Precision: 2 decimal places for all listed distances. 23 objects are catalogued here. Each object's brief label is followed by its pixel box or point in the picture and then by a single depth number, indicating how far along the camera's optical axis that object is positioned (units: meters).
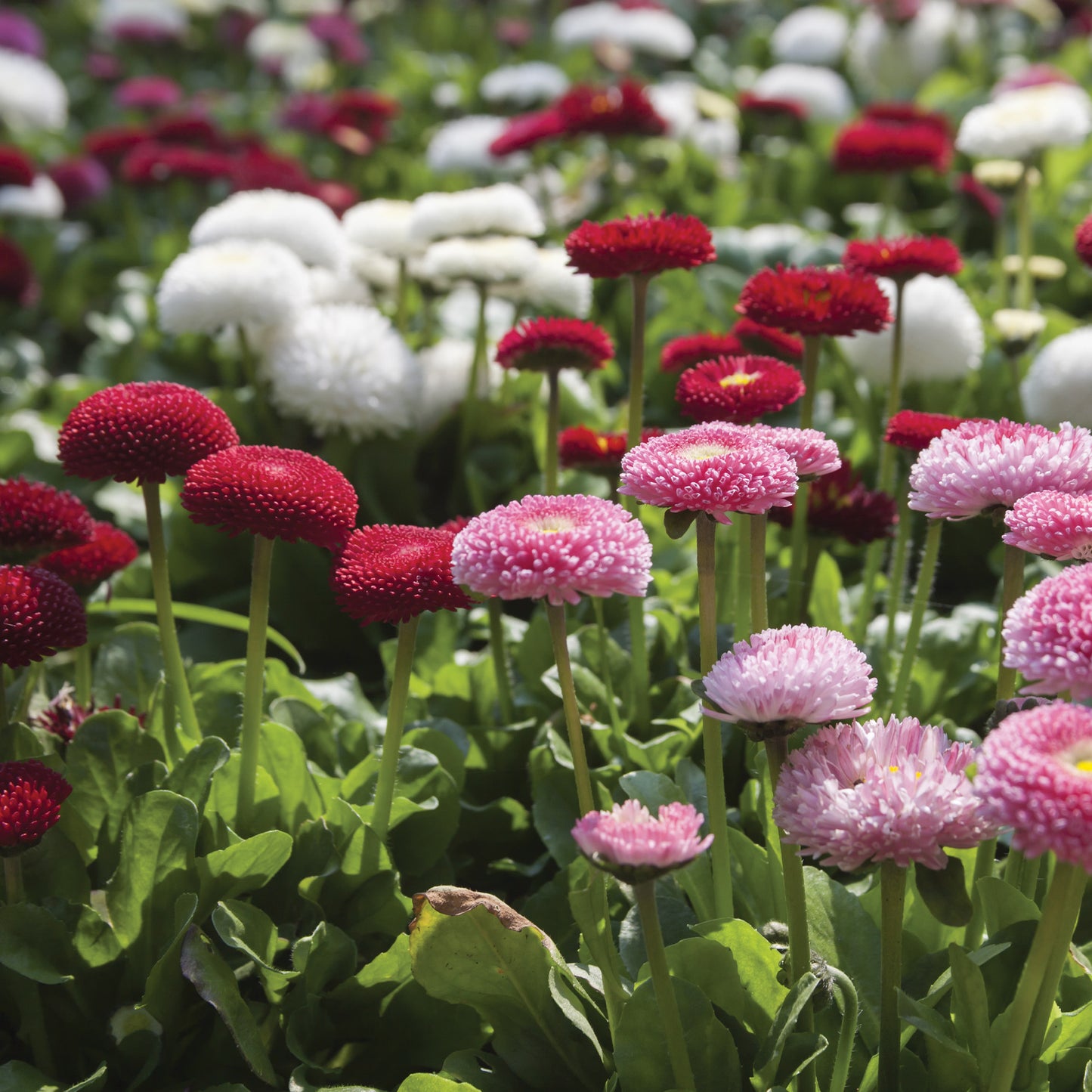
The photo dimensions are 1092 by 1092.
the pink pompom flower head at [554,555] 0.79
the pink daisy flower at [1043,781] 0.74
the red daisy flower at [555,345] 0.96
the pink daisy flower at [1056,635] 0.76
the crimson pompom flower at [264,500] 0.85
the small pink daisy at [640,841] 0.77
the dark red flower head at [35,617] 0.85
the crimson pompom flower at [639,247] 0.89
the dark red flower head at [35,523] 0.90
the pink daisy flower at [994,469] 0.81
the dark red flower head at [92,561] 0.94
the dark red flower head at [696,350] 1.02
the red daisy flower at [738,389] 0.89
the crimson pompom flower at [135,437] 0.87
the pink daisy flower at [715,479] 0.80
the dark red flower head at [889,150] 1.22
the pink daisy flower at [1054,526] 0.79
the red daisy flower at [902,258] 0.96
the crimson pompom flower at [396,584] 0.84
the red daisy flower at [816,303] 0.90
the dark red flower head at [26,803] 0.84
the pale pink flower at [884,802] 0.78
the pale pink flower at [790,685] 0.79
